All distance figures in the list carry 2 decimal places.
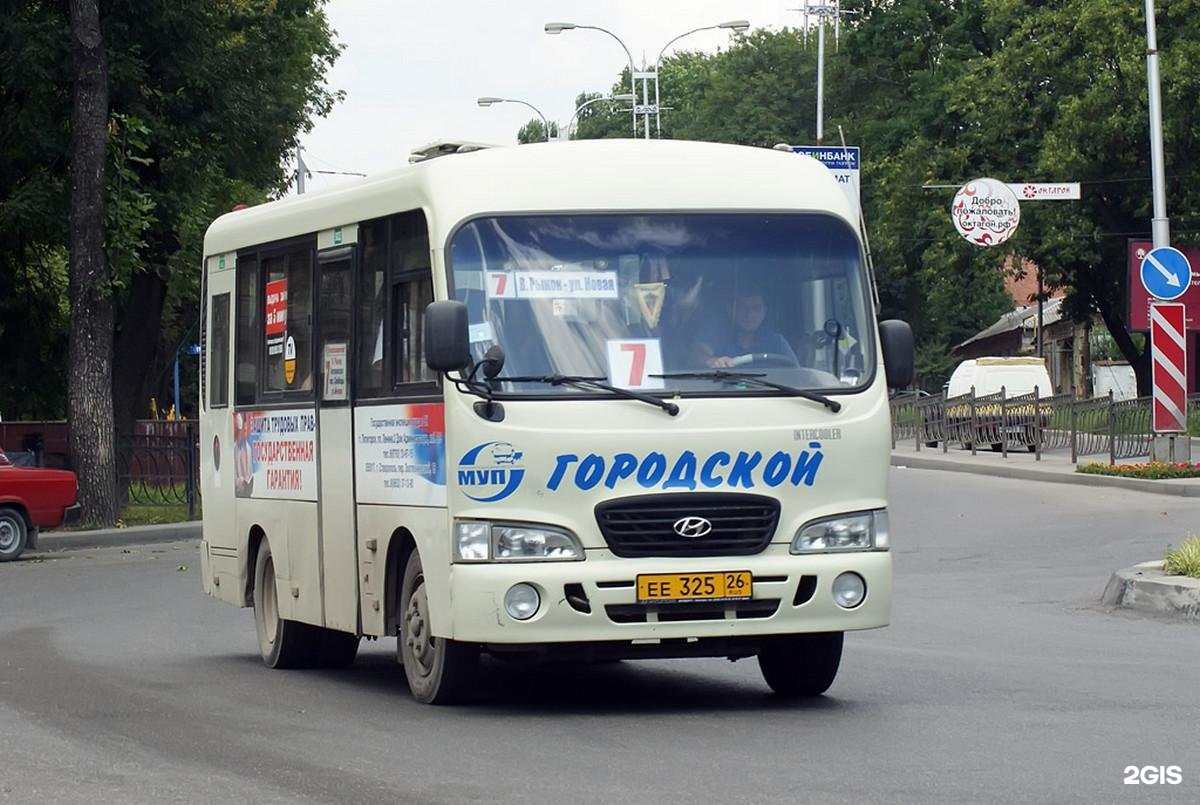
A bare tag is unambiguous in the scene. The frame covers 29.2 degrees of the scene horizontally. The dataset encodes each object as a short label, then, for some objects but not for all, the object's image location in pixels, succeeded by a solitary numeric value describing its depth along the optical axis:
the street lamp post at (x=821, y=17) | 76.94
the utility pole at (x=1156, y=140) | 34.38
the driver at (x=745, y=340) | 10.88
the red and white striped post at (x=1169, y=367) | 30.59
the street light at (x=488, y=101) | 79.28
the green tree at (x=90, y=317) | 30.80
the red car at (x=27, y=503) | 26.61
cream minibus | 10.48
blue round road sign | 29.03
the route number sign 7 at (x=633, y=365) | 10.72
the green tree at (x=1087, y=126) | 56.28
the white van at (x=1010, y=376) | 49.47
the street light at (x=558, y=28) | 69.89
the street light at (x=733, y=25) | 65.62
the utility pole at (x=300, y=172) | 61.57
